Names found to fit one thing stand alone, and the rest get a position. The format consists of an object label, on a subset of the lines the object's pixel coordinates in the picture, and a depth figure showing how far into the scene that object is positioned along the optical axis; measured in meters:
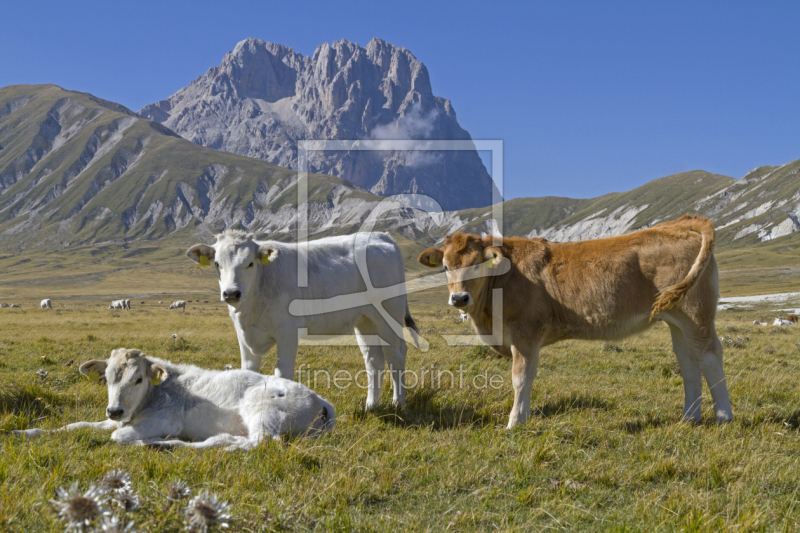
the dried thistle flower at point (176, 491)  3.21
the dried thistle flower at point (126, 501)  2.98
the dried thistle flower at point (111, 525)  2.58
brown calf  7.04
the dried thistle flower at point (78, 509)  2.60
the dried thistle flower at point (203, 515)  2.86
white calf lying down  5.80
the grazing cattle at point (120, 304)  60.68
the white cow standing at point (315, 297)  7.52
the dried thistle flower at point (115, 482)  3.26
